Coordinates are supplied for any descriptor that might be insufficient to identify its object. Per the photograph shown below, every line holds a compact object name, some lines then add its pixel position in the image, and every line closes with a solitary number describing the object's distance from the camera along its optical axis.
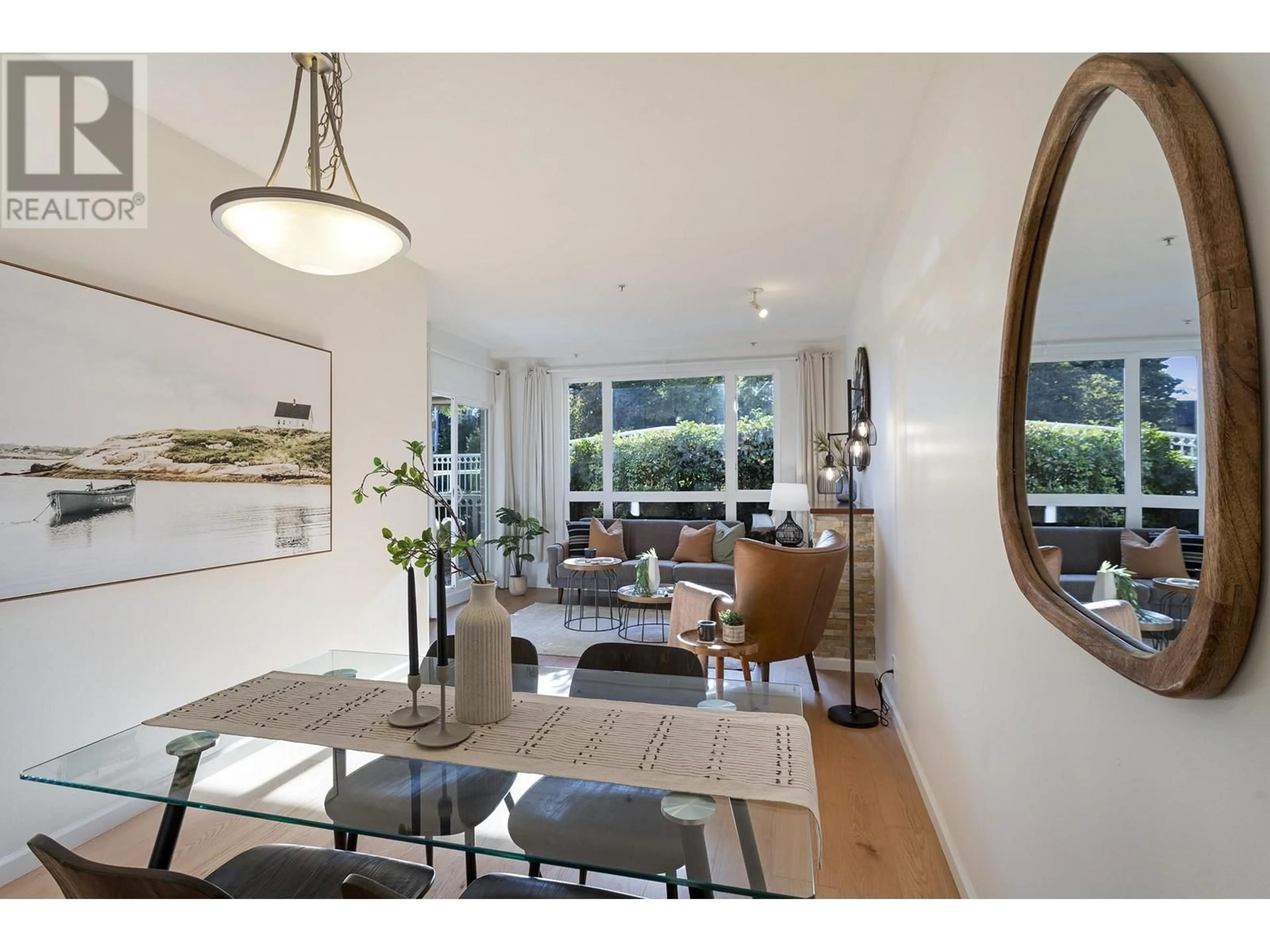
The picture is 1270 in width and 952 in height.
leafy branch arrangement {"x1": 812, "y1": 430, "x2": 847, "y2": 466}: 5.49
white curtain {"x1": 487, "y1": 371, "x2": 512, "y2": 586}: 7.12
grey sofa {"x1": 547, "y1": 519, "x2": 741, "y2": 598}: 5.84
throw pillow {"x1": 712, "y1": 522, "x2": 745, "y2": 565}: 6.11
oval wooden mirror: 0.64
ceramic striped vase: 1.31
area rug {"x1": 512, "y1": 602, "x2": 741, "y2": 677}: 4.64
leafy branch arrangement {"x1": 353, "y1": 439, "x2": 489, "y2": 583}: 1.23
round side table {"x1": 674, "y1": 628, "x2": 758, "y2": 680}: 3.01
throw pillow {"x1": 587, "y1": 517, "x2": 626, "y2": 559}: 6.38
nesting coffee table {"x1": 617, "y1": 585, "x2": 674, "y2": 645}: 4.61
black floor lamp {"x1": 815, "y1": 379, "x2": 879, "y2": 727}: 3.21
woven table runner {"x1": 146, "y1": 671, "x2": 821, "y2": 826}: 1.18
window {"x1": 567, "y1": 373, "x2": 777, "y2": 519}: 6.69
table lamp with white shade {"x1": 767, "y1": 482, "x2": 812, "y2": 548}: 5.43
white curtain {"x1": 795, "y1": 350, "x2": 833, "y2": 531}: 6.32
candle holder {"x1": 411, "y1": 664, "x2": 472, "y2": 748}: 1.27
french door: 6.19
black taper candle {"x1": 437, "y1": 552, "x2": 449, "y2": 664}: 1.31
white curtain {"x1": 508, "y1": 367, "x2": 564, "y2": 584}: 7.08
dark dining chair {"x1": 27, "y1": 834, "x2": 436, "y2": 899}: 1.21
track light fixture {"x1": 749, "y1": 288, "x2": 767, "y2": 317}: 4.72
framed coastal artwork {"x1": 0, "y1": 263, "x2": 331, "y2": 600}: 1.96
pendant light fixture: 1.31
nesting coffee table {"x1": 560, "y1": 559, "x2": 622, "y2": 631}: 5.54
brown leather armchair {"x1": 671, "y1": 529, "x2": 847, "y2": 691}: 3.21
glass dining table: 0.99
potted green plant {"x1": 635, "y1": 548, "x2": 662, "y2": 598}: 4.64
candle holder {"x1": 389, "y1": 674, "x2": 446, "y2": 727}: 1.37
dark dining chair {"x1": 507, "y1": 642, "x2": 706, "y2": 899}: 1.00
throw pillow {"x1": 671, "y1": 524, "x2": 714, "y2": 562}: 6.15
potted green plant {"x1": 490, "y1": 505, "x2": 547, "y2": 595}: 6.71
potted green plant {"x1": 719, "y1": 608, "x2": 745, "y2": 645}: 3.13
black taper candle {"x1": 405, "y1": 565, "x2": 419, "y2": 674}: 1.25
